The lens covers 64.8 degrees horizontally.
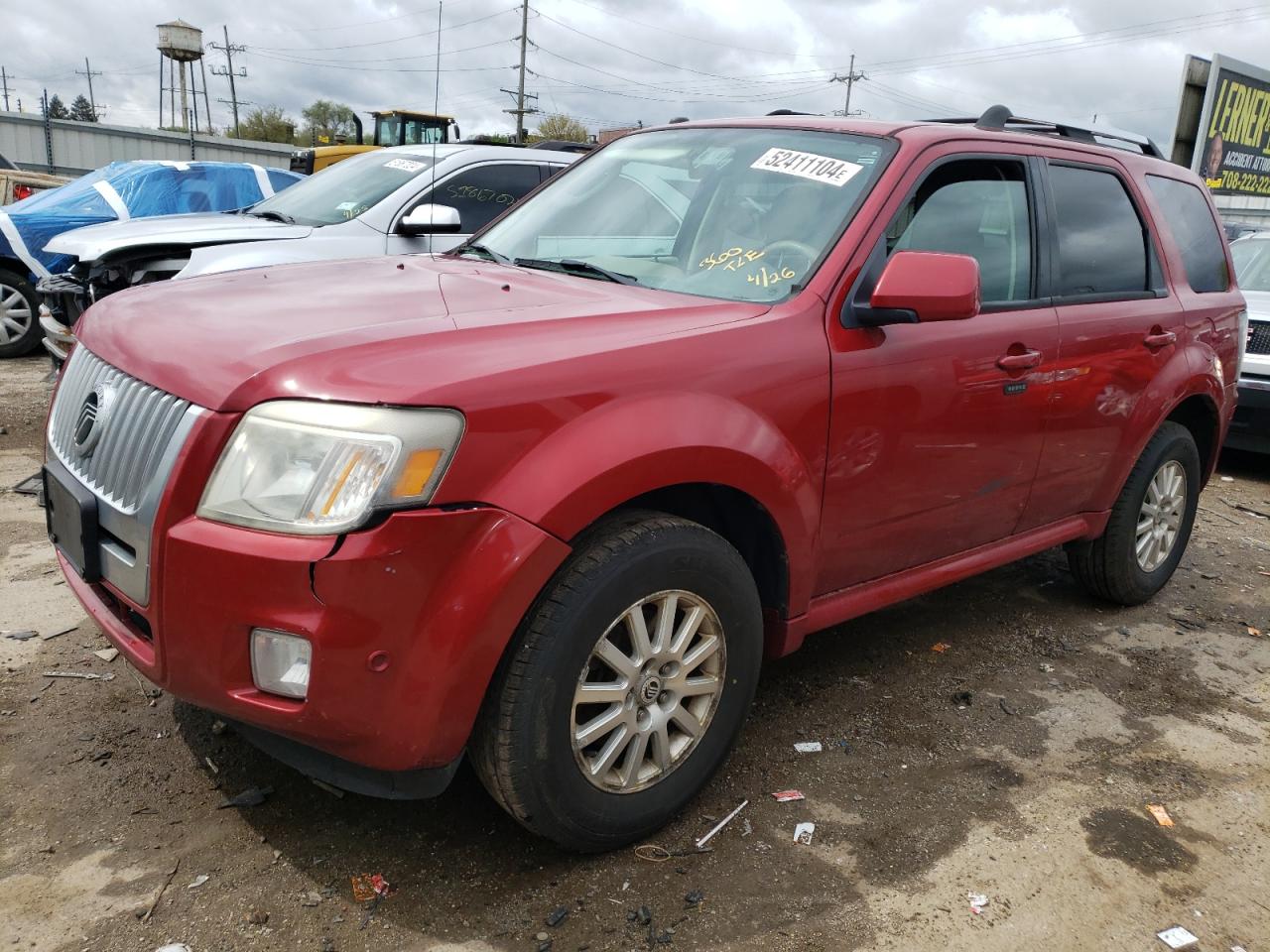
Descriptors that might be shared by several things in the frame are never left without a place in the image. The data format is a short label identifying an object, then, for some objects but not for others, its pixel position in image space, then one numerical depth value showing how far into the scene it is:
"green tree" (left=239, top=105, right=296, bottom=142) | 70.06
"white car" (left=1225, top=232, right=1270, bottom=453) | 6.92
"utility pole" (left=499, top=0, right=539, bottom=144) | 37.70
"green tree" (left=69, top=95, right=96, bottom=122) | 86.89
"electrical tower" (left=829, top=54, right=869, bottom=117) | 64.69
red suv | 1.97
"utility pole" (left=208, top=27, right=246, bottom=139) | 71.31
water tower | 53.00
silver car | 5.96
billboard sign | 21.70
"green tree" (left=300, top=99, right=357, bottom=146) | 72.03
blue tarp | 8.34
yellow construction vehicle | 20.23
